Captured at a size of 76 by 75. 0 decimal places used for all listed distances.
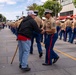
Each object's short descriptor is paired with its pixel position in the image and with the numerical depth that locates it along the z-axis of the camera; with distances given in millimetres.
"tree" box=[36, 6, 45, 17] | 23757
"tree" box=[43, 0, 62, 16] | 22246
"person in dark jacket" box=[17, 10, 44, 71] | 2827
